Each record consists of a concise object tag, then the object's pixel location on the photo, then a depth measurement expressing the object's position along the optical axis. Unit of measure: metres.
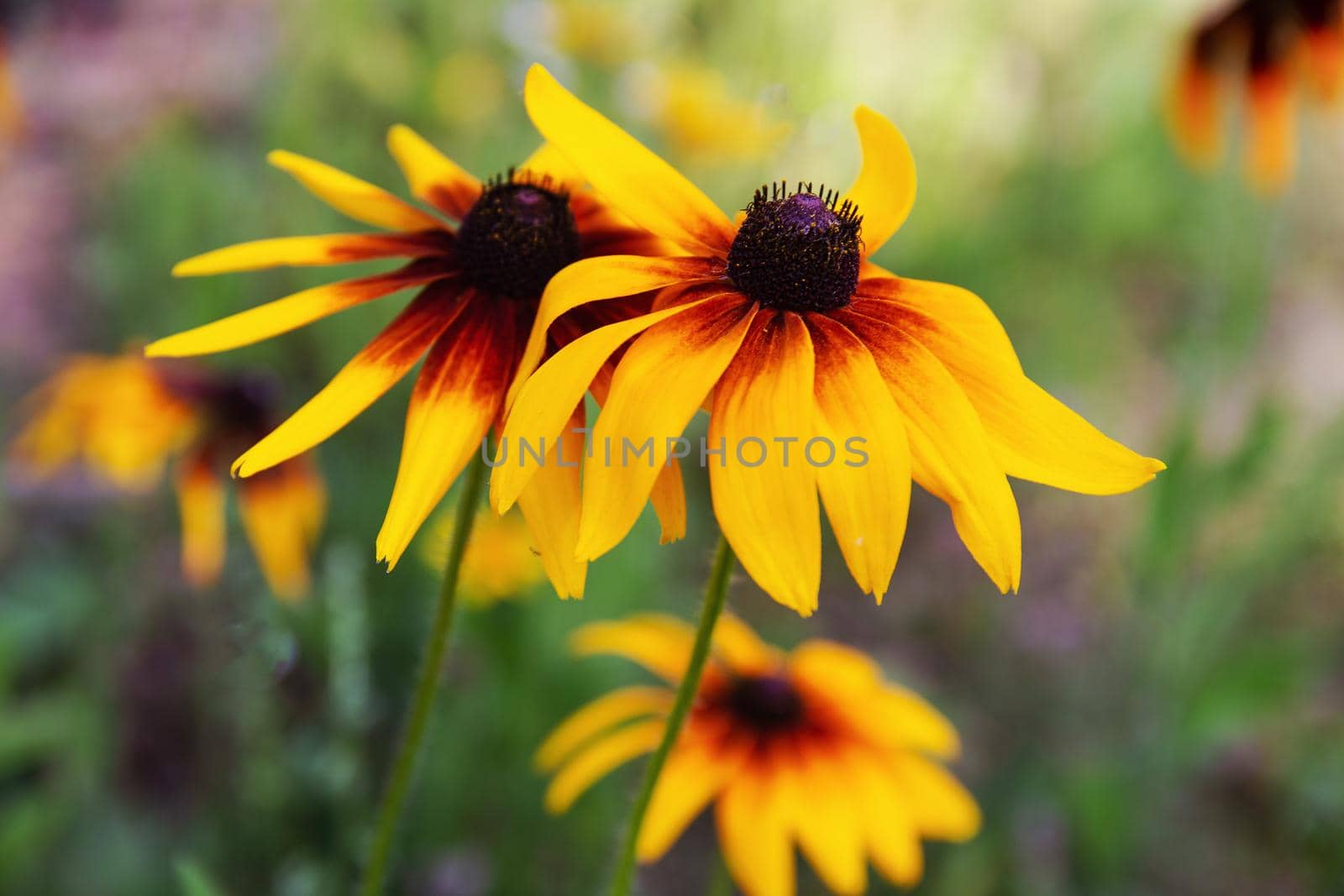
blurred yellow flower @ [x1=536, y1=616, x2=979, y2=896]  0.32
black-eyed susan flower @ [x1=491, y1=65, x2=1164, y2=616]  0.24
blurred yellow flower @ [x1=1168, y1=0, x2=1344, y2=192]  0.56
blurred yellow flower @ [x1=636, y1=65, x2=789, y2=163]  0.90
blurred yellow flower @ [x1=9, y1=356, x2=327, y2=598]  0.41
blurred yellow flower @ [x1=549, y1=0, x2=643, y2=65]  0.97
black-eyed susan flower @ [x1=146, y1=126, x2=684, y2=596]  0.25
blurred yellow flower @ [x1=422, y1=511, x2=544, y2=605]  0.53
